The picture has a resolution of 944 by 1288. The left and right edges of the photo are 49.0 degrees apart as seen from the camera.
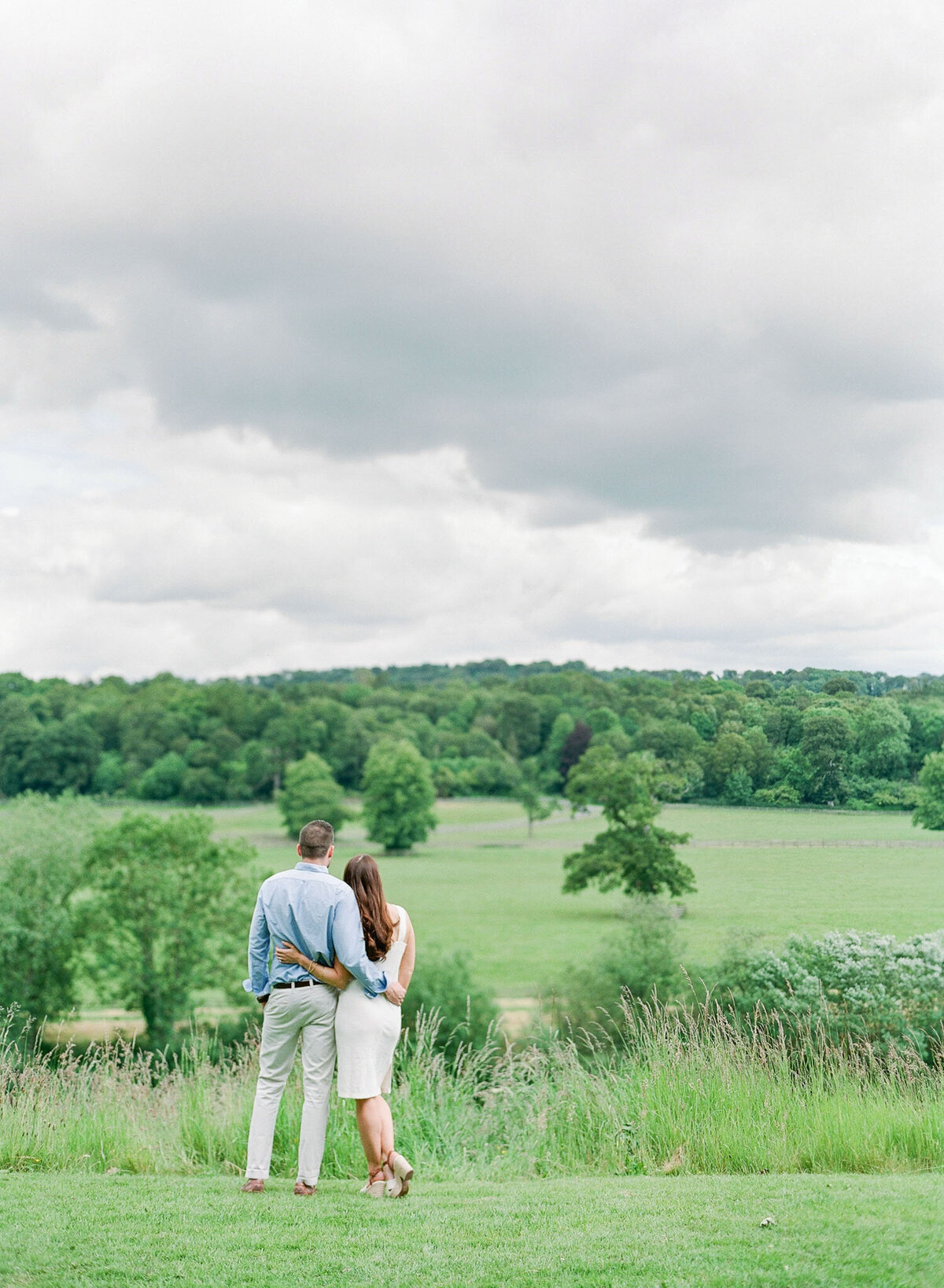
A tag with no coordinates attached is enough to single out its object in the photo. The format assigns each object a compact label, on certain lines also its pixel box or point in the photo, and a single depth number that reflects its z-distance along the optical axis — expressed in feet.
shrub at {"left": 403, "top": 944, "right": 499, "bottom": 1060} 72.59
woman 18.04
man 17.94
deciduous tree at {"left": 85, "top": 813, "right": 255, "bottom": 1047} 95.71
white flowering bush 38.19
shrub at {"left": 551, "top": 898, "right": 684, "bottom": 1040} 70.44
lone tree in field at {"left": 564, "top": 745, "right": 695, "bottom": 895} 108.68
